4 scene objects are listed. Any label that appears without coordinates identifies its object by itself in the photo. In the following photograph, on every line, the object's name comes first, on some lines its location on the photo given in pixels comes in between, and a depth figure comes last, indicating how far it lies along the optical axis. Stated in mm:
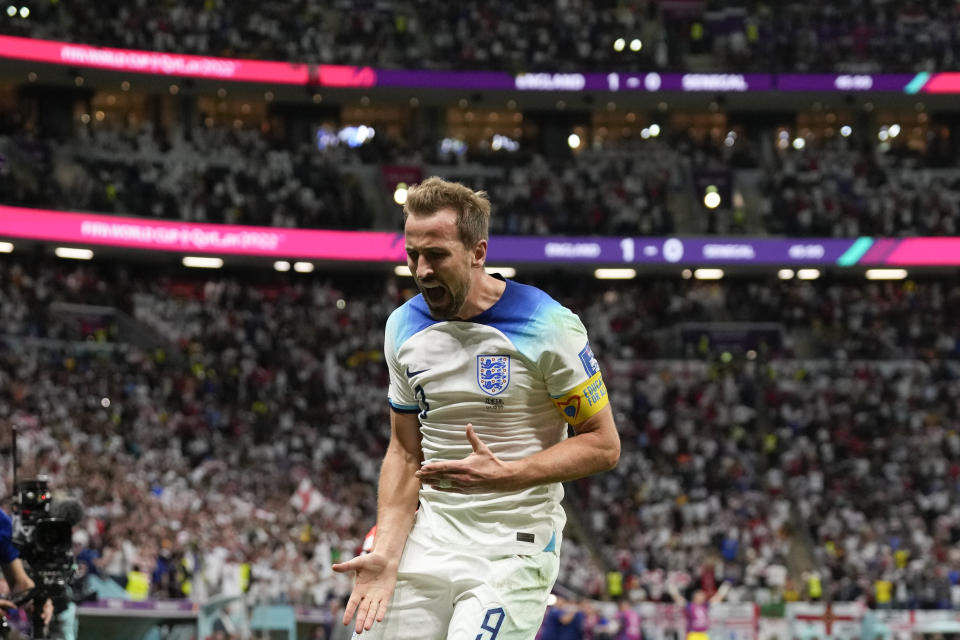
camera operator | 7258
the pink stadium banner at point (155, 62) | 34281
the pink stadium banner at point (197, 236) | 32625
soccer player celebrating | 4426
